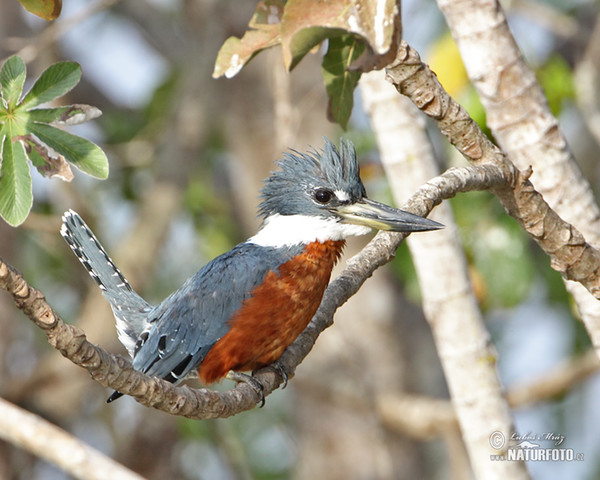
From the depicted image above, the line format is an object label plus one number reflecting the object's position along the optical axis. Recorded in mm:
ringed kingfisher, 6305
